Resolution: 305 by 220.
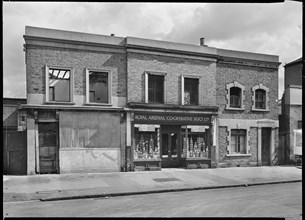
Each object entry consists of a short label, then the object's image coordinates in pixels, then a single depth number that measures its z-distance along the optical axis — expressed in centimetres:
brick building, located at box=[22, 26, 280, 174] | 1496
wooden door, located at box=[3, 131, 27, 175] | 1459
